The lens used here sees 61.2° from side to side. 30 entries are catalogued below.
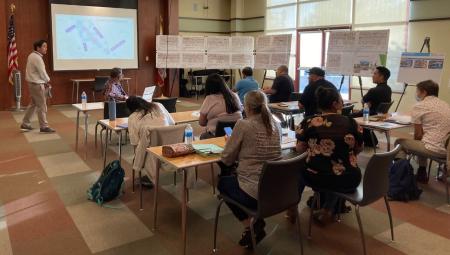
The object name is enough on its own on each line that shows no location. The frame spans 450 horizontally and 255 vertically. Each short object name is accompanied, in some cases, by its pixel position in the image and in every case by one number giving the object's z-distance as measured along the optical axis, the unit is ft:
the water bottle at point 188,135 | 10.74
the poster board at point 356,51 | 20.83
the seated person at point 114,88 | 18.08
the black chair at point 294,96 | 20.32
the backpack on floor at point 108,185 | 11.66
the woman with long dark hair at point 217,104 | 12.49
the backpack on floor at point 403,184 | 11.95
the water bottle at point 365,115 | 14.25
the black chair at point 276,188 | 7.27
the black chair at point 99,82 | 28.81
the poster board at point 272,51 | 25.94
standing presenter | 20.07
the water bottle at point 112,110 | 14.03
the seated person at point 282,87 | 20.11
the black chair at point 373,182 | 8.05
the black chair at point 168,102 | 16.84
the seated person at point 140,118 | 10.87
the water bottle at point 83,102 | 16.59
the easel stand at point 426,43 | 22.47
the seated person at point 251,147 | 7.95
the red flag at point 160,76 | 34.14
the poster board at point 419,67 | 18.85
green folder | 9.04
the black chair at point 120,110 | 16.00
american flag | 27.25
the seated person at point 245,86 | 19.01
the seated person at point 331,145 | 8.39
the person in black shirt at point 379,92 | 16.62
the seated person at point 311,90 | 15.85
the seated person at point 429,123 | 11.90
